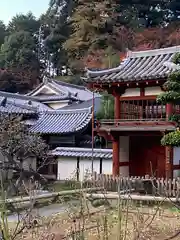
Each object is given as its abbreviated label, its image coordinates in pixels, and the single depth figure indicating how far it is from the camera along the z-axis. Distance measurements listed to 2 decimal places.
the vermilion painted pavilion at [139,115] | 15.19
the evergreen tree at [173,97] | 10.35
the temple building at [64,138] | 19.22
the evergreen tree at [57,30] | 42.91
